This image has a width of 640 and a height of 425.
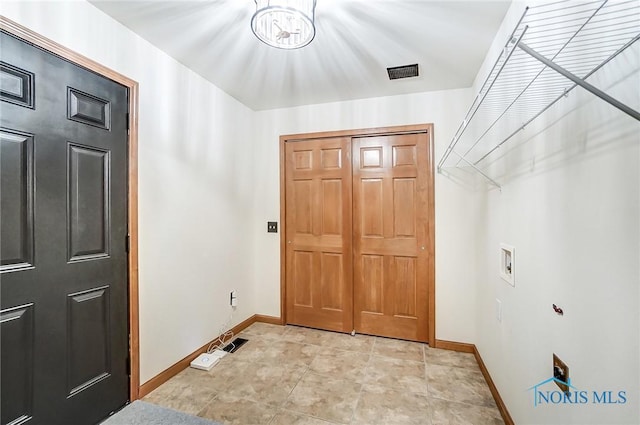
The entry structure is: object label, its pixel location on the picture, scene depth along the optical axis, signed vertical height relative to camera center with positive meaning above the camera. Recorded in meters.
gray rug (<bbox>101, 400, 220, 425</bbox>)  1.72 -1.29
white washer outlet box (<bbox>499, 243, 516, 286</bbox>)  1.67 -0.34
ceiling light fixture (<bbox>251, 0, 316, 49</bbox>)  1.40 +1.01
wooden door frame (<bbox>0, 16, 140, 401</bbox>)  1.89 -0.16
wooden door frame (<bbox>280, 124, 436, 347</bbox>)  2.77 +0.27
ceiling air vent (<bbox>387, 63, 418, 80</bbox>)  2.33 +1.20
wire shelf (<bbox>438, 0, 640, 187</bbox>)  0.80 +0.55
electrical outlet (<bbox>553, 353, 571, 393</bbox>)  1.10 -0.66
